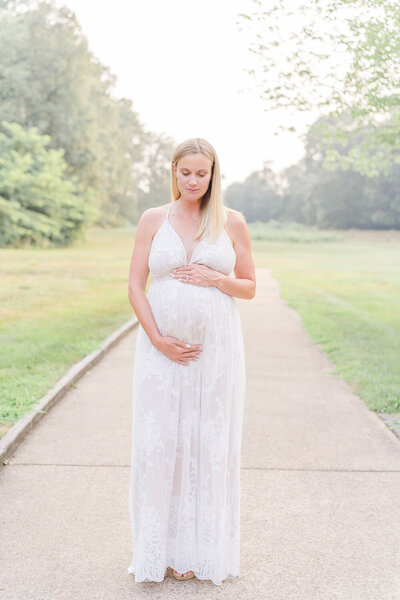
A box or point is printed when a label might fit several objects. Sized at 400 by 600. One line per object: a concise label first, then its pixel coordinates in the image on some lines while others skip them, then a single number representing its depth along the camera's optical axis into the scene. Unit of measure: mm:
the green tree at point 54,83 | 44188
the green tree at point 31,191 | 39312
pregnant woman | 3189
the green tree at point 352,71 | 11297
